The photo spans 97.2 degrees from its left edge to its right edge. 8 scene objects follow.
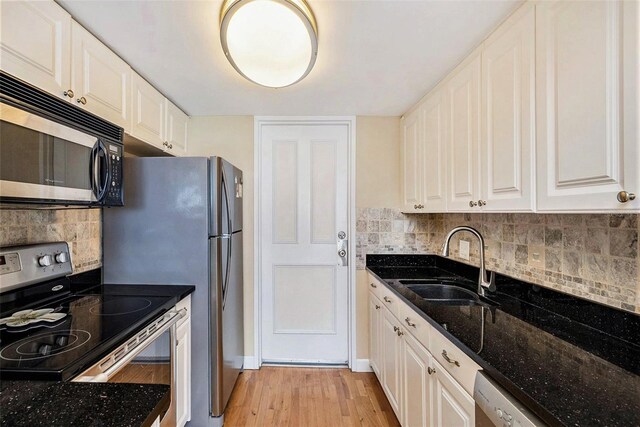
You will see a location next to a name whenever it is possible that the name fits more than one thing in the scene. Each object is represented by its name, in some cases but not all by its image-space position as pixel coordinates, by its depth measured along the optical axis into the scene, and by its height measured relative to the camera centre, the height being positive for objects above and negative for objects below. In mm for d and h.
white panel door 2574 -259
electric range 879 -459
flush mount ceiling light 1140 +785
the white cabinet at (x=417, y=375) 1041 -781
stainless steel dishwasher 733 -547
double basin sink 1807 -511
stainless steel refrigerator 1737 -176
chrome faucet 1599 -363
